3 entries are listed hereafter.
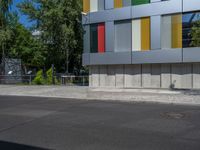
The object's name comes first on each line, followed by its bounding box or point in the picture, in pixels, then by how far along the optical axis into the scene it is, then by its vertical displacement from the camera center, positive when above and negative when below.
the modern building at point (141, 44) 25.12 +1.97
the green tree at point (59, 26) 37.31 +4.68
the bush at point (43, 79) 33.53 -0.85
